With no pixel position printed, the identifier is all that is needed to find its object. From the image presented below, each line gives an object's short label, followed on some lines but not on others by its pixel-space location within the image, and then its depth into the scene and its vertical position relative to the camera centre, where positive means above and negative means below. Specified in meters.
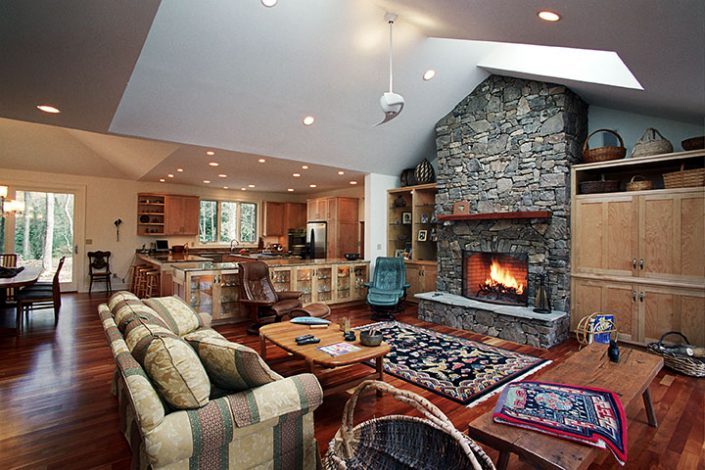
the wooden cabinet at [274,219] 10.63 +0.51
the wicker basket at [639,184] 4.23 +0.66
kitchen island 5.30 -0.79
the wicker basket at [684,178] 3.83 +0.68
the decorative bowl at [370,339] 3.01 -0.89
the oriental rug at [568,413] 1.58 -0.89
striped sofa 1.51 -0.82
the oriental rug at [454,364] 3.19 -1.36
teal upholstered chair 5.88 -0.71
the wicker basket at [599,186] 4.51 +0.68
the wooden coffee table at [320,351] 2.72 -0.95
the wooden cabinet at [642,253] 3.90 -0.18
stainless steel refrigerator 9.14 -0.08
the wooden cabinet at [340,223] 8.84 +0.33
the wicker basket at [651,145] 4.11 +1.12
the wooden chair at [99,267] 8.09 -0.77
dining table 4.36 -0.61
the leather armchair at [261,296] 4.82 -0.88
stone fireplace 4.71 +0.82
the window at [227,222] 9.89 +0.40
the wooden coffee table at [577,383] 1.50 -0.93
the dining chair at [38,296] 4.89 -0.92
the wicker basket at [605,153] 4.47 +1.11
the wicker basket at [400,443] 1.49 -0.97
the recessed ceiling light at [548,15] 2.34 +1.51
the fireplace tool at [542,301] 4.64 -0.86
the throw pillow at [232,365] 1.75 -0.66
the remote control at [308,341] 3.05 -0.93
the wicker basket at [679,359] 3.45 -1.23
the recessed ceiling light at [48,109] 3.50 +1.28
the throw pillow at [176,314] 3.18 -0.75
